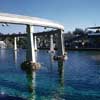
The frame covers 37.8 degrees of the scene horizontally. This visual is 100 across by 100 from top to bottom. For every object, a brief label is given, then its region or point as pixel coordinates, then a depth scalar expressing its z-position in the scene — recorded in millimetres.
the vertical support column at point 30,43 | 26186
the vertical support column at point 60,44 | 37172
